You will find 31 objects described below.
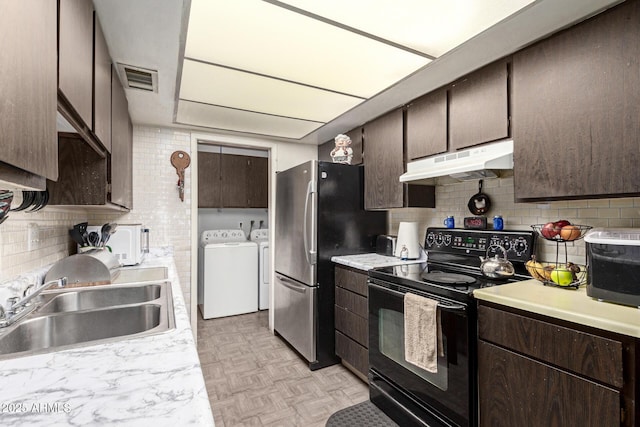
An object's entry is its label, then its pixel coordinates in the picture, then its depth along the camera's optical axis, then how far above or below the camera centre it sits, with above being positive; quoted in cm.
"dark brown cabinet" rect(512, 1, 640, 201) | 121 +45
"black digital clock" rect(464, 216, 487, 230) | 205 -6
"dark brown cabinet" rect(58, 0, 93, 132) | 87 +51
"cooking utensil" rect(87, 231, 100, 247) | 207 -15
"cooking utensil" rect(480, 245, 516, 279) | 166 -29
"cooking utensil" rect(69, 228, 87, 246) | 201 -13
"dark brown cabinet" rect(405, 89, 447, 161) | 202 +61
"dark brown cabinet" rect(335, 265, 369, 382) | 227 -81
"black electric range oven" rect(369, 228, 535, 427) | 145 -59
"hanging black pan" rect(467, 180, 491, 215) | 207 +7
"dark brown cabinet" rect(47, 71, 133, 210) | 150 +21
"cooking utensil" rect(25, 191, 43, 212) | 133 +7
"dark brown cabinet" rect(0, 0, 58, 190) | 53 +24
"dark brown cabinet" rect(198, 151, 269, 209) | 425 +48
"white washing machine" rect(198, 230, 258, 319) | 382 -80
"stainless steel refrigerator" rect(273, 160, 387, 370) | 259 -21
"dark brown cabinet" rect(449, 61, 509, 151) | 168 +61
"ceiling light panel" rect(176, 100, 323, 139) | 245 +82
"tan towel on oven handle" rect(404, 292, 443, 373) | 155 -61
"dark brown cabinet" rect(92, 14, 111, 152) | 126 +56
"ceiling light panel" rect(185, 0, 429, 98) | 130 +83
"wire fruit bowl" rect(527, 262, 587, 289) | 144 -29
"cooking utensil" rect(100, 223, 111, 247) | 216 -12
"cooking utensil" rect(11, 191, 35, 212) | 127 +7
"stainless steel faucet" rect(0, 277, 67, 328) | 102 -32
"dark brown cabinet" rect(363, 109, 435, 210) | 236 +36
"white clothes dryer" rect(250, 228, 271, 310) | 411 -80
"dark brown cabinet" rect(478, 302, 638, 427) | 99 -58
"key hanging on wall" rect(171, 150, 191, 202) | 287 +49
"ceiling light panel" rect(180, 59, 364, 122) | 185 +83
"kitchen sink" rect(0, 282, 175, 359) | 103 -40
